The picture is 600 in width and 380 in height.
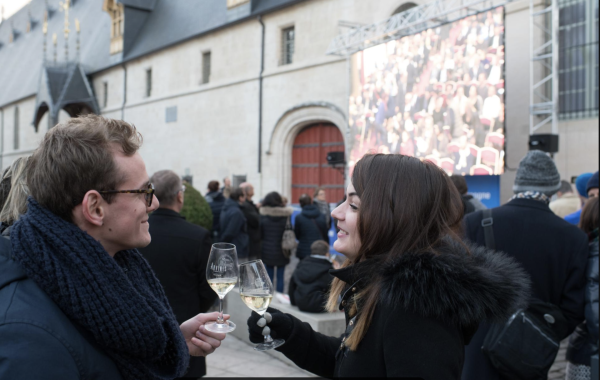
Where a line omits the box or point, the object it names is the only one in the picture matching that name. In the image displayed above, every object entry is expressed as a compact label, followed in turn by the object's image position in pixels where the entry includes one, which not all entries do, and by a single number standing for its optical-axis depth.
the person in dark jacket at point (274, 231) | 8.63
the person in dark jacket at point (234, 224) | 8.12
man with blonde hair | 1.33
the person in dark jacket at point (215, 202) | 9.07
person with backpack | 5.30
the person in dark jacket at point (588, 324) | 3.17
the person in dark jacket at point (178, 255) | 3.57
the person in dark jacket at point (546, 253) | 3.17
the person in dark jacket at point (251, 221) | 8.84
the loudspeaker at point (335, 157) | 15.07
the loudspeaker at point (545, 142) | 9.05
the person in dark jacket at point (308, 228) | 8.77
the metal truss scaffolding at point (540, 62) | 10.27
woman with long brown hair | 1.58
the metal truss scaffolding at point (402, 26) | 11.35
